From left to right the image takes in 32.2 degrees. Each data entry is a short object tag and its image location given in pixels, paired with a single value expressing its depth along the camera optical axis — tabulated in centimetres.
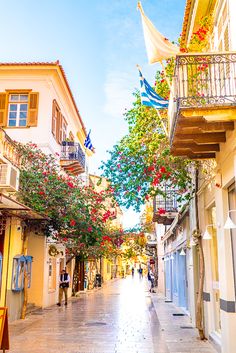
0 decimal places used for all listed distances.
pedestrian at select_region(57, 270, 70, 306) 2134
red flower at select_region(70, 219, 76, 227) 1694
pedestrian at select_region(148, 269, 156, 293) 3166
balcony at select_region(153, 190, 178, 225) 2150
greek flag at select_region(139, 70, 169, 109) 1017
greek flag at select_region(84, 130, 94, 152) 2603
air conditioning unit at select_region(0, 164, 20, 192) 1248
